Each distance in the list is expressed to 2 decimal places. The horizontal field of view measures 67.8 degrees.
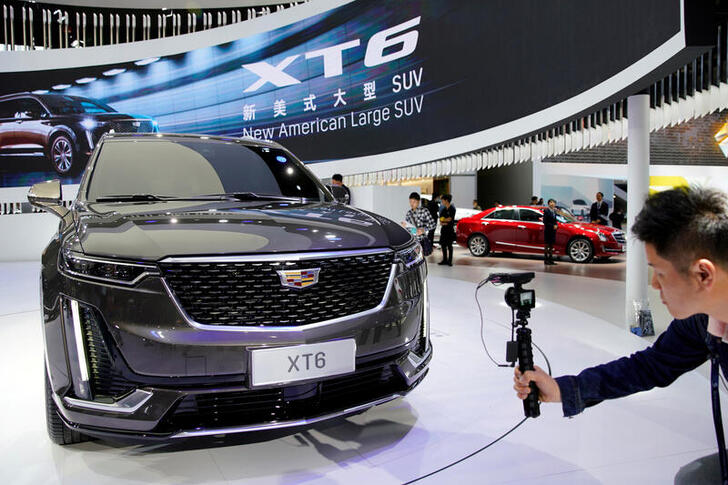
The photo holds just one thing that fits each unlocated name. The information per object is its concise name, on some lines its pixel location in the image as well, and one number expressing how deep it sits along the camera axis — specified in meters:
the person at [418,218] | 8.48
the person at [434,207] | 12.89
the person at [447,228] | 9.77
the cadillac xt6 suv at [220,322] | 1.82
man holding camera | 0.97
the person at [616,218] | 13.15
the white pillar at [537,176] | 16.44
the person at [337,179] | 7.69
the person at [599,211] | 12.84
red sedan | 9.95
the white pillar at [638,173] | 4.38
